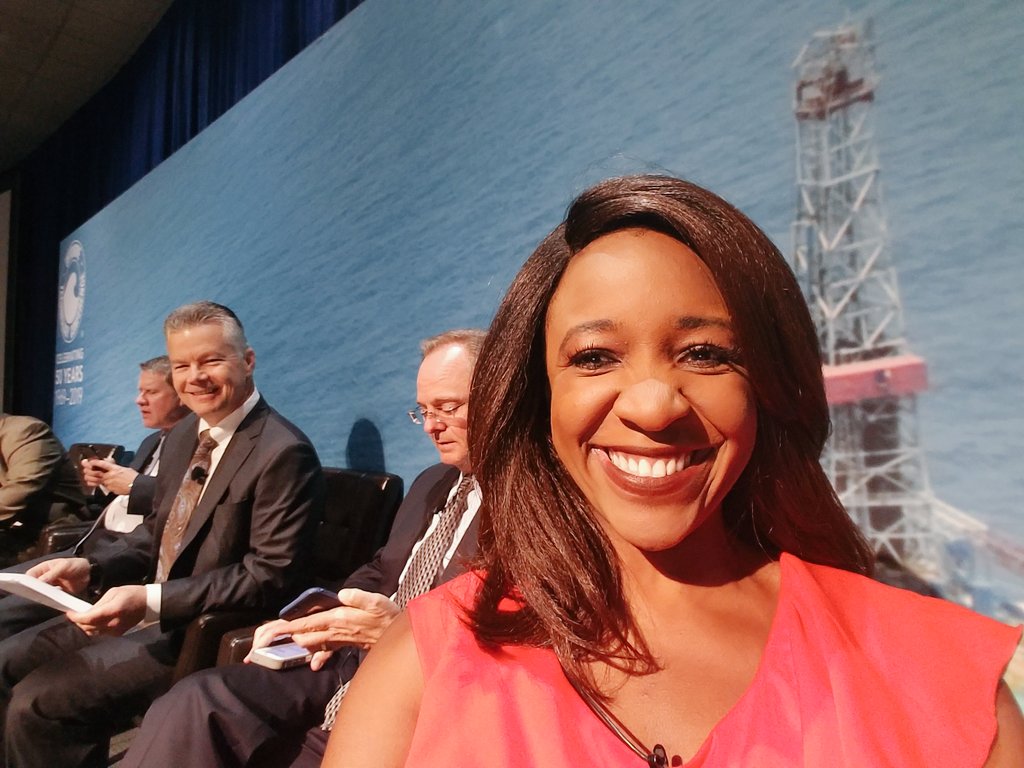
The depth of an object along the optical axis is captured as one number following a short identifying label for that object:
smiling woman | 0.69
